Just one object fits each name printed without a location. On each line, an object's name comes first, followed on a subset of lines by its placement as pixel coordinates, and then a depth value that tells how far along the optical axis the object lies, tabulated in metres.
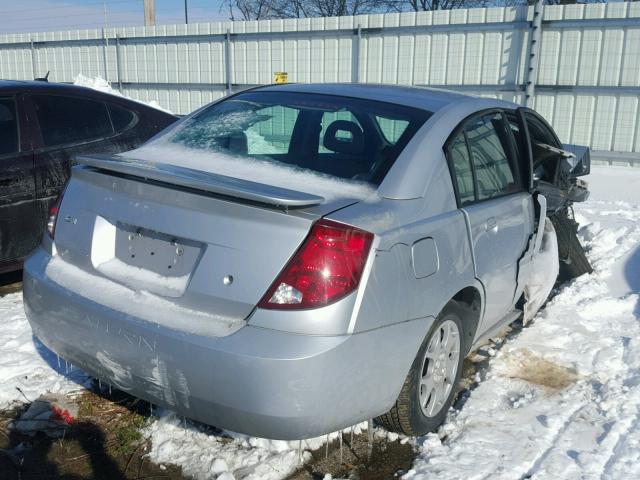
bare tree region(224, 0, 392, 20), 34.28
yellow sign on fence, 12.97
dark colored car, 4.52
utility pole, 17.34
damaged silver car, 2.26
